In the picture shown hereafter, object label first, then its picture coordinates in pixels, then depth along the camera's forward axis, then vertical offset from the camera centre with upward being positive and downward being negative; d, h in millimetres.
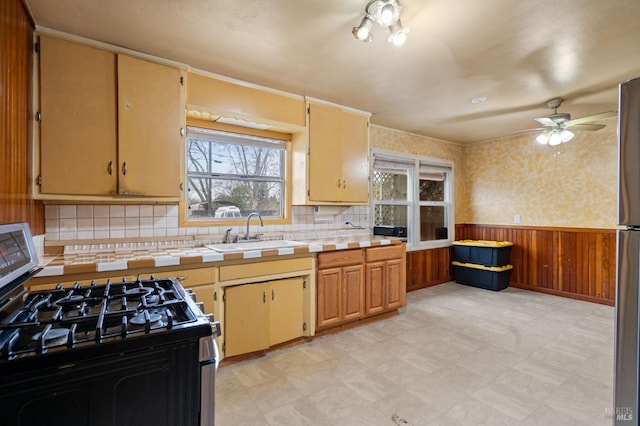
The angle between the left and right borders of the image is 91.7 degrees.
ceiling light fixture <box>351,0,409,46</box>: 1637 +1046
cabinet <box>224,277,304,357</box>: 2381 -843
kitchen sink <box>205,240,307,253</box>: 2561 -306
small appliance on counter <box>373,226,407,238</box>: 3964 -249
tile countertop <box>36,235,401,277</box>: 1802 -316
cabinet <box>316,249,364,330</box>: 2873 -736
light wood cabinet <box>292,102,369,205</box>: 3209 +588
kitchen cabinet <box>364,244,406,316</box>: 3229 -731
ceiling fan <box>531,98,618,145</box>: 3127 +882
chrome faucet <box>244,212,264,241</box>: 2925 -88
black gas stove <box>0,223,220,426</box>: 729 -386
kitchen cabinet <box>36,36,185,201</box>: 1971 +594
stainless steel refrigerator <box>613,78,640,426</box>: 937 -157
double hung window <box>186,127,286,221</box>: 2846 +355
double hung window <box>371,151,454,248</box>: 4445 +241
